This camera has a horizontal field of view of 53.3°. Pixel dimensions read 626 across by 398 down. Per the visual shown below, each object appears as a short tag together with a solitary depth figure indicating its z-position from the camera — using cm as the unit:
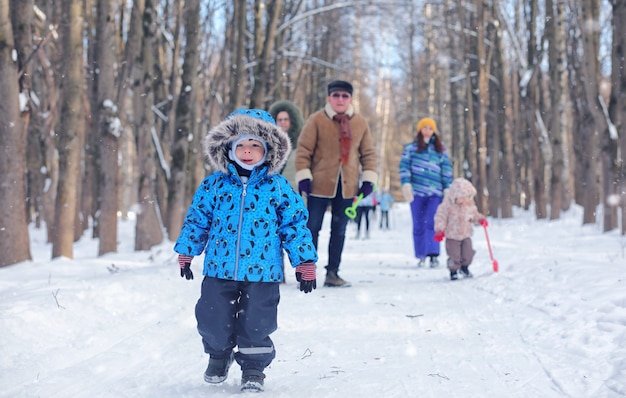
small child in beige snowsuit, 768
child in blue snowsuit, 345
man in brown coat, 680
